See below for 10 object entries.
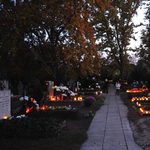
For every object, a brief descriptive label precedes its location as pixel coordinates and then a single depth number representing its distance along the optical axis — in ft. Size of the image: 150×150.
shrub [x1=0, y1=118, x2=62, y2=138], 21.30
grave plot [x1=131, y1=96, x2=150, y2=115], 33.40
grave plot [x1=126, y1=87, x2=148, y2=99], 56.18
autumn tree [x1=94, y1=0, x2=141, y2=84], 106.63
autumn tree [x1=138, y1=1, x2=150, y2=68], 74.79
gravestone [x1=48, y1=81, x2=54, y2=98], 49.67
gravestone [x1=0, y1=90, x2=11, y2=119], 24.94
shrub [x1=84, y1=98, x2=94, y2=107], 45.33
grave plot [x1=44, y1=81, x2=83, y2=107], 47.91
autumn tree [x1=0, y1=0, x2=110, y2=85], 46.57
